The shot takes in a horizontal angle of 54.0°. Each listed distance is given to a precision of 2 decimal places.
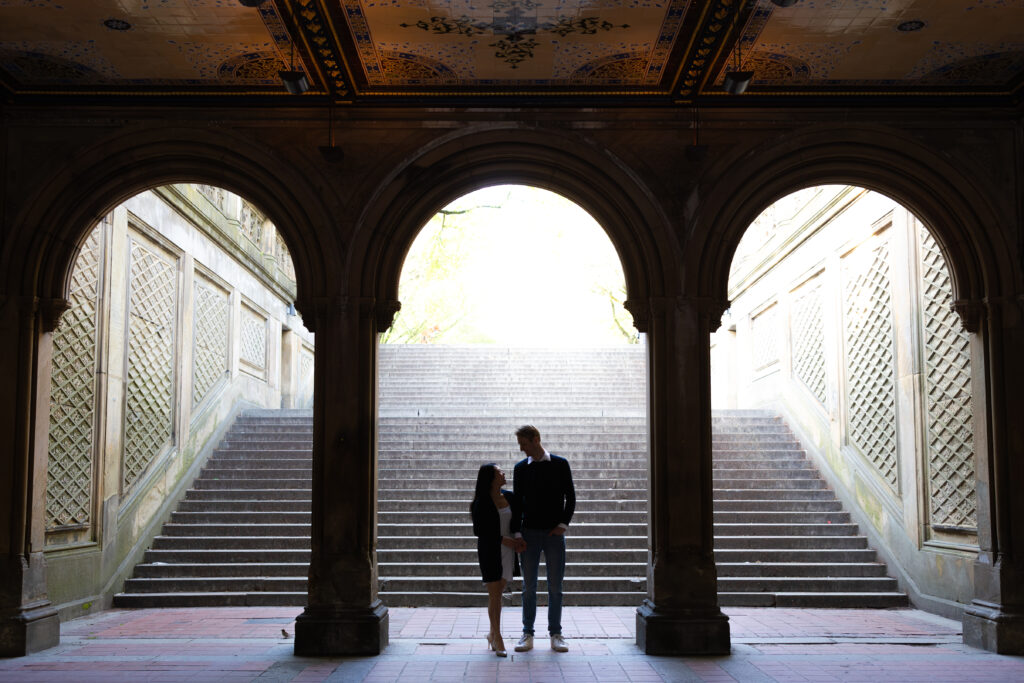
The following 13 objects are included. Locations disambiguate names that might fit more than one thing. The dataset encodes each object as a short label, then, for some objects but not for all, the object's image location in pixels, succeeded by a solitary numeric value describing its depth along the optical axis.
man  7.64
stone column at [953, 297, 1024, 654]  7.94
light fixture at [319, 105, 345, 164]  8.26
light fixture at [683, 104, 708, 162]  8.29
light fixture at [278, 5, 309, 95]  7.25
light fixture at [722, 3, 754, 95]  7.22
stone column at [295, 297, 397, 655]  7.75
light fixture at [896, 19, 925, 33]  7.06
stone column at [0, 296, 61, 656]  7.91
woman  7.41
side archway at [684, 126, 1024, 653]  8.20
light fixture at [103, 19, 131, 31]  7.00
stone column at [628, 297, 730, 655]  7.76
